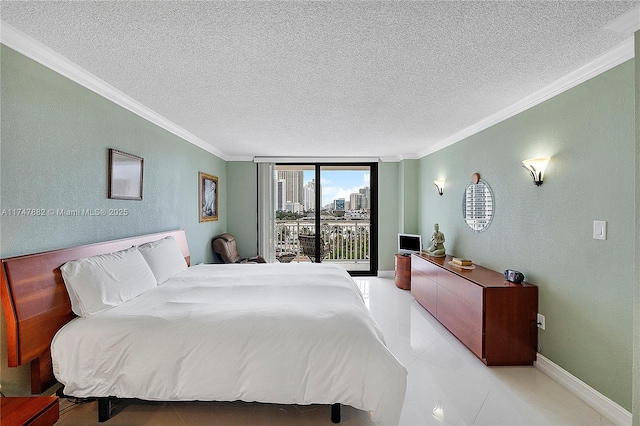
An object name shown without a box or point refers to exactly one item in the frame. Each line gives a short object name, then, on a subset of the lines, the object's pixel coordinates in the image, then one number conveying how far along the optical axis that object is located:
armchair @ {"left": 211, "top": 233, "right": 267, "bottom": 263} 4.86
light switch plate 2.03
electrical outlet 2.58
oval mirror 3.38
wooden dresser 2.62
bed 1.75
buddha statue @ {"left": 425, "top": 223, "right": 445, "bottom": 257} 4.24
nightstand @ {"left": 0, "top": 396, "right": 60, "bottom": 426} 1.29
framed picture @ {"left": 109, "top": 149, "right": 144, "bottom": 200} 2.61
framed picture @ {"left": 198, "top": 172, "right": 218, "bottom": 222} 4.56
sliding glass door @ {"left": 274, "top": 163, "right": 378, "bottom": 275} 5.97
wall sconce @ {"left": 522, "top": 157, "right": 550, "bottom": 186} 2.55
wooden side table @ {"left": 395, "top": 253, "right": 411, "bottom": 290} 5.05
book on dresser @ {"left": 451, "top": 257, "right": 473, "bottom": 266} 3.39
